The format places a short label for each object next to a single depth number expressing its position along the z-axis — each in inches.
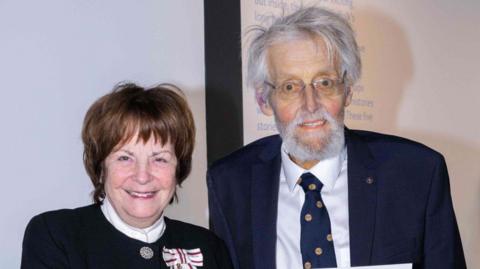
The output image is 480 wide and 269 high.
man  83.6
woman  78.8
